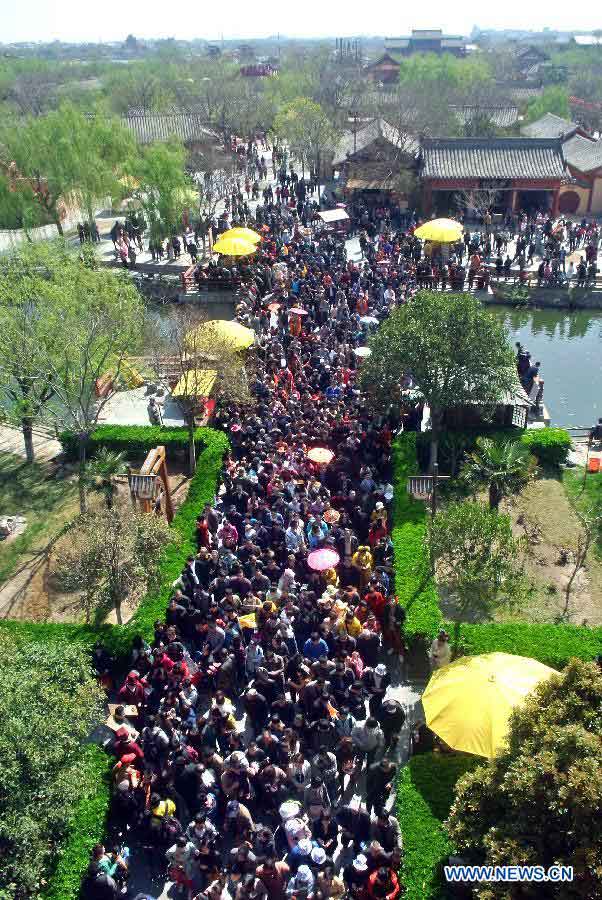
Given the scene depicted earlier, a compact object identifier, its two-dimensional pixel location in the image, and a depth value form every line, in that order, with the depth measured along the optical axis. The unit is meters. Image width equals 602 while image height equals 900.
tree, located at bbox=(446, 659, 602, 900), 6.98
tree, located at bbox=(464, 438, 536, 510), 15.58
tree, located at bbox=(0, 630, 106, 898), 8.30
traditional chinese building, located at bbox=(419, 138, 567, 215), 37.88
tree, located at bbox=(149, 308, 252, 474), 18.62
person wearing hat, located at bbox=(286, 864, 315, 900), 8.77
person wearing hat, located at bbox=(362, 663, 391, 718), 11.38
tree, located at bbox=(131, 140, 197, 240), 33.66
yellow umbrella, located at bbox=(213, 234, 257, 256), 29.16
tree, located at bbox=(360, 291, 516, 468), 15.77
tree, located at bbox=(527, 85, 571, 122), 58.91
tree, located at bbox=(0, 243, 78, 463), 17.17
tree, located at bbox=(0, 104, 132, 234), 34.75
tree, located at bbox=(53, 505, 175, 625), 12.79
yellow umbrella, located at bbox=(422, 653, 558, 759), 9.76
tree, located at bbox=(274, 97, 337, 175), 44.41
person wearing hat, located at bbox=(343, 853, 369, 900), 8.93
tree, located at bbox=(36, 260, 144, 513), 16.88
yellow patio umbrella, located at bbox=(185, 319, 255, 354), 19.08
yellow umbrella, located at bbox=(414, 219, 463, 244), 30.86
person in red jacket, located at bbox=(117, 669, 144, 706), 11.51
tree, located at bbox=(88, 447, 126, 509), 17.16
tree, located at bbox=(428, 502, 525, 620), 12.07
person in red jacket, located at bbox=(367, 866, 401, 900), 8.78
